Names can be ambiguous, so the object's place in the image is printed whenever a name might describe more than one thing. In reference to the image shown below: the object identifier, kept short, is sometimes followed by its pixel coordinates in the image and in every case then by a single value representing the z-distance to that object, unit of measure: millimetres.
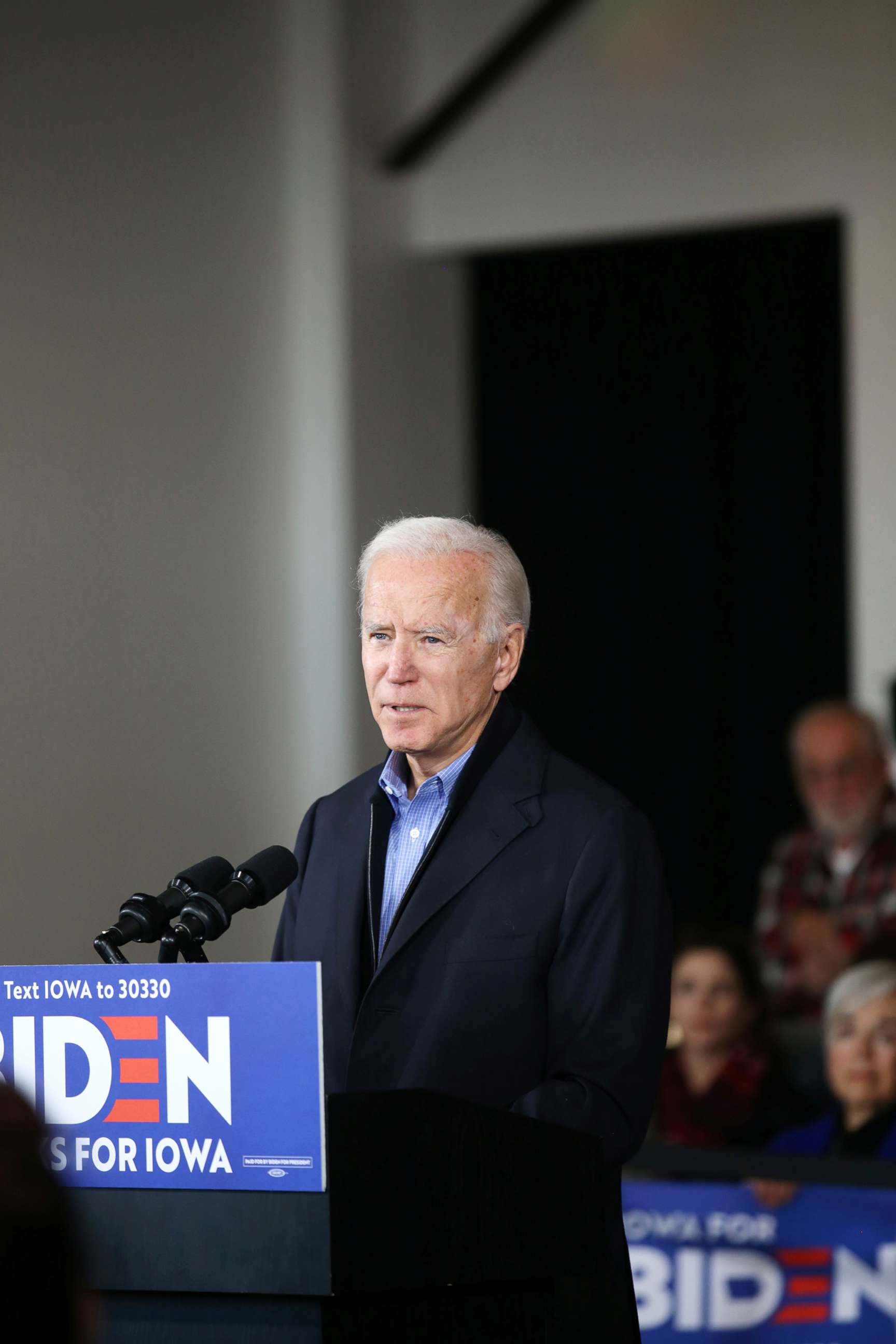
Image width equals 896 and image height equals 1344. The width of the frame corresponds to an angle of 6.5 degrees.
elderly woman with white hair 9829
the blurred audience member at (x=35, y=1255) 5292
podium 7592
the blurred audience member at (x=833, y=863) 12937
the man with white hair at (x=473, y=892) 8049
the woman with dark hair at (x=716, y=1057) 10750
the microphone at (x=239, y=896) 7870
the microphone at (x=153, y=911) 7848
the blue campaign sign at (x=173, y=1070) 7589
